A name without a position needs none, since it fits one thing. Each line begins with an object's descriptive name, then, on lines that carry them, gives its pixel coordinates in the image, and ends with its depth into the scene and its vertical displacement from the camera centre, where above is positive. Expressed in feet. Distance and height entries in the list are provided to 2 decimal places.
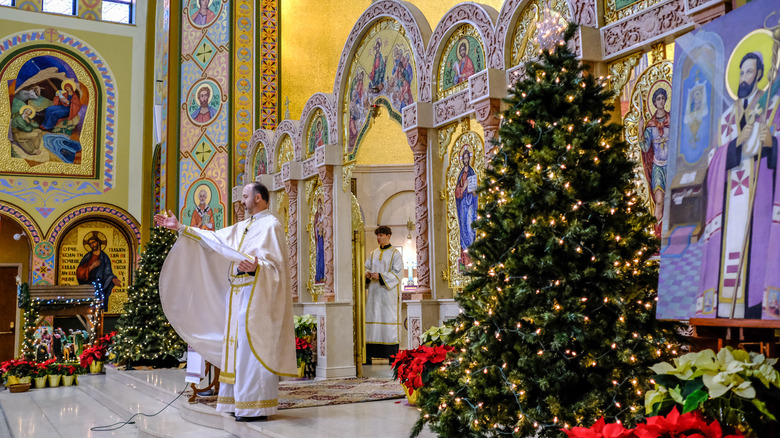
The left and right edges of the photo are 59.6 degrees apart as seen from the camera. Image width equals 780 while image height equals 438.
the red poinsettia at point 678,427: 8.49 -1.68
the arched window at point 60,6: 56.44 +24.85
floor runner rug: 22.45 -3.32
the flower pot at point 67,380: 38.88 -4.20
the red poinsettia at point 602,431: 8.75 -1.78
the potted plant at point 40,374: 38.01 -3.72
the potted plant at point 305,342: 30.32 -1.83
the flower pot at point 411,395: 20.65 -2.92
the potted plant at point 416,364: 18.45 -1.82
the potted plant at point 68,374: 38.93 -3.90
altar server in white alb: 35.60 +0.14
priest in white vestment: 18.75 +0.04
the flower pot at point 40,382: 37.96 -4.17
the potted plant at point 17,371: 36.65 -3.44
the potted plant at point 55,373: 38.47 -3.77
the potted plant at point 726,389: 8.55 -1.24
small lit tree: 37.76 -1.19
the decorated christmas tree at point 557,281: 11.40 +0.25
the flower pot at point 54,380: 38.45 -4.12
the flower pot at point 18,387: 36.09 -4.22
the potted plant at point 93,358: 41.48 -3.15
